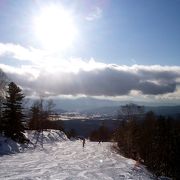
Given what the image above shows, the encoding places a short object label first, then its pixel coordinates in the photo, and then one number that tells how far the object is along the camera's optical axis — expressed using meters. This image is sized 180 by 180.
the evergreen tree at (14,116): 36.58
